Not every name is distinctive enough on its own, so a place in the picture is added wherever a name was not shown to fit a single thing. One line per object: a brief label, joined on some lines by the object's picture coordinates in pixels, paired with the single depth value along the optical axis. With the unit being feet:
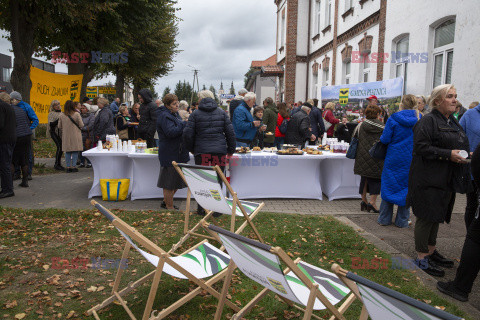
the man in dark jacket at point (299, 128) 31.42
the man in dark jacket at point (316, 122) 35.88
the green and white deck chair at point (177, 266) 8.60
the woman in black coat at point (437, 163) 12.98
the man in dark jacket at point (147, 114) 29.56
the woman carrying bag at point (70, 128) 33.04
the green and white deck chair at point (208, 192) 13.58
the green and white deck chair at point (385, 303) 4.83
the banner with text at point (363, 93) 33.55
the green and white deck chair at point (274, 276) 7.04
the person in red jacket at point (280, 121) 33.55
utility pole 231.91
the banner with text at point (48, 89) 36.27
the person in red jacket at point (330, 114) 37.86
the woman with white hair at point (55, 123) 34.65
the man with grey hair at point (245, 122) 25.03
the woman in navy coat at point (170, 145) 20.10
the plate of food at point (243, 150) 23.93
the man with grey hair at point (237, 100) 29.68
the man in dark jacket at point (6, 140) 23.69
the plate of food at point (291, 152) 24.00
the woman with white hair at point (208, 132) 19.29
